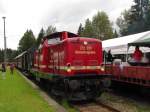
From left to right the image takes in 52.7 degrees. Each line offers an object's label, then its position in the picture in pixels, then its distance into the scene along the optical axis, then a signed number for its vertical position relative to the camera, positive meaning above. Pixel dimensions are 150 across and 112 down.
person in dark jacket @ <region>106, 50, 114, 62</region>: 10.31 +0.19
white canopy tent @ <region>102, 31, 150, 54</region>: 12.43 +1.29
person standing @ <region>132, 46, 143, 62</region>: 7.73 +0.20
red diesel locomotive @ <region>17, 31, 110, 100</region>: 7.13 -0.44
